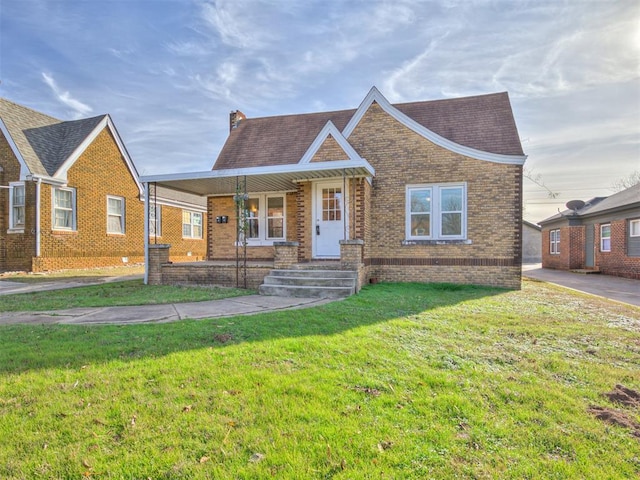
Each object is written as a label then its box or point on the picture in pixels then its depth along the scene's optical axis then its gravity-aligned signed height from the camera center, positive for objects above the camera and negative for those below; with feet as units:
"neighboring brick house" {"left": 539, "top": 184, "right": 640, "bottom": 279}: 53.85 +1.14
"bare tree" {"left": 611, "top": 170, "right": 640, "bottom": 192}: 126.21 +23.26
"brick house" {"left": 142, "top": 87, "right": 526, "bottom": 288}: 33.99 +5.07
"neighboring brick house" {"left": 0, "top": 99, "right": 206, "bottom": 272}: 46.73 +7.21
